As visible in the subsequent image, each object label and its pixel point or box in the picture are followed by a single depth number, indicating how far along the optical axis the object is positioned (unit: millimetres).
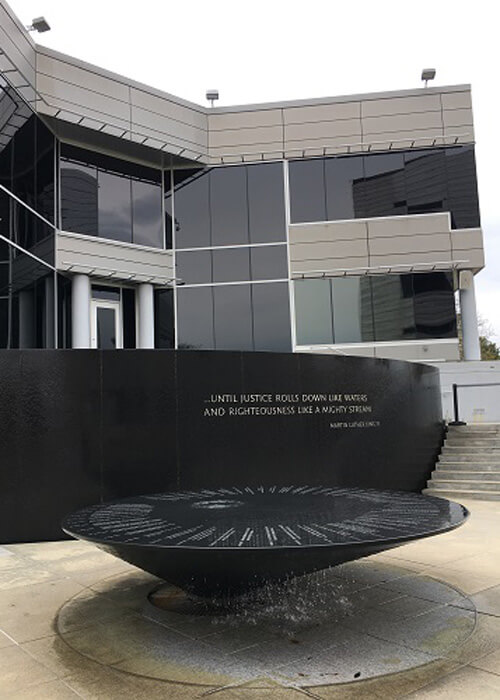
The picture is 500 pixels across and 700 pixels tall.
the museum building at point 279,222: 20969
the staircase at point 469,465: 11141
